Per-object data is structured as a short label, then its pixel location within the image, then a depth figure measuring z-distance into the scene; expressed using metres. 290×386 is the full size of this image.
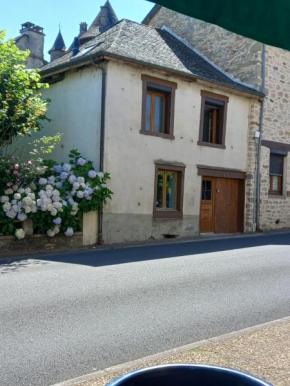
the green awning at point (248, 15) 1.88
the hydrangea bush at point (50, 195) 11.11
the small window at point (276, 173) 18.30
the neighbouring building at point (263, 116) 17.25
